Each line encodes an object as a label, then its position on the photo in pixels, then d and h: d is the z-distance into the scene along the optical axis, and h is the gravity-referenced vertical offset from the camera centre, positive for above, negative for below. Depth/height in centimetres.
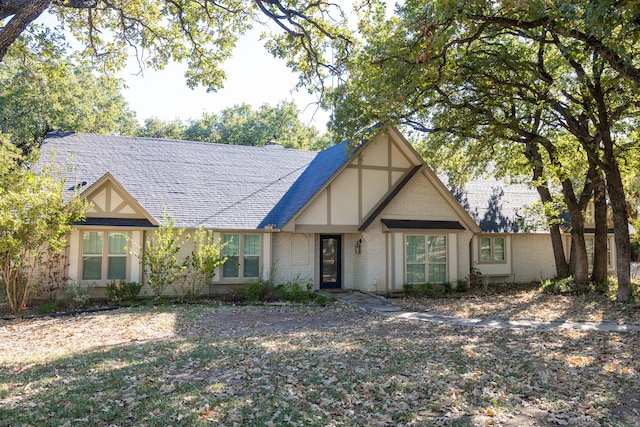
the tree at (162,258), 1494 -46
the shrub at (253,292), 1575 -161
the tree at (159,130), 4631 +1122
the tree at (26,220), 1244 +61
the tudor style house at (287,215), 1570 +106
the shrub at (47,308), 1334 -186
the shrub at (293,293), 1585 -165
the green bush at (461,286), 1816 -158
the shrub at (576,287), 1738 -158
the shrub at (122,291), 1502 -152
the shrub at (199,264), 1552 -66
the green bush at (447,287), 1783 -160
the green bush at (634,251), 3642 -42
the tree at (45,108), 2347 +723
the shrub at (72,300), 1409 -169
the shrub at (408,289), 1711 -161
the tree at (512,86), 967 +448
